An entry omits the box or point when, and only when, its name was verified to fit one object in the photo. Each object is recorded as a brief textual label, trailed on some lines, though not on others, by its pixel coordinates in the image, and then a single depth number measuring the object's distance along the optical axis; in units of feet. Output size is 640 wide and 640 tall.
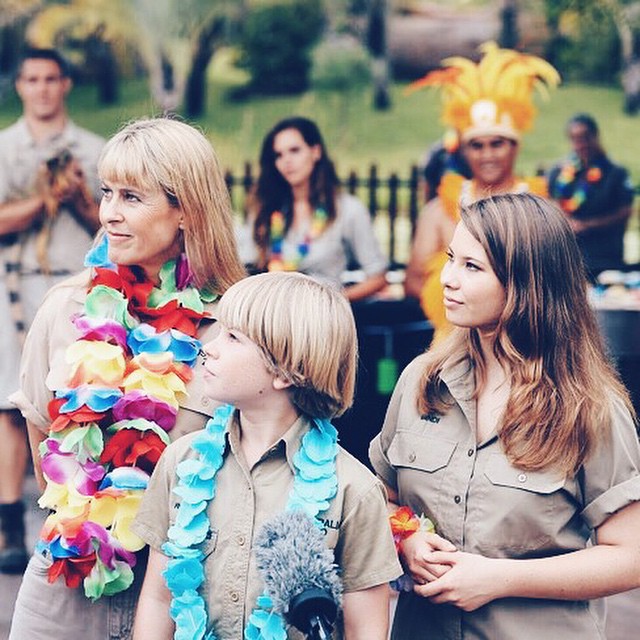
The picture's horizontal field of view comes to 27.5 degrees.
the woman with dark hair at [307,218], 19.34
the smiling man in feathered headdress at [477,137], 19.36
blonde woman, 9.17
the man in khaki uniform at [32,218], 17.90
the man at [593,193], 24.86
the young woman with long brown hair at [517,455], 8.41
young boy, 8.27
